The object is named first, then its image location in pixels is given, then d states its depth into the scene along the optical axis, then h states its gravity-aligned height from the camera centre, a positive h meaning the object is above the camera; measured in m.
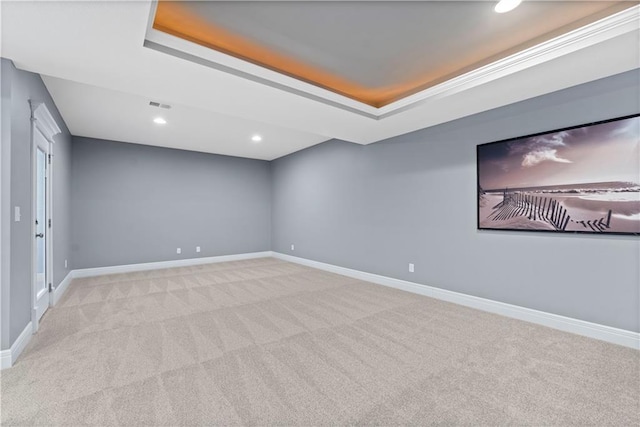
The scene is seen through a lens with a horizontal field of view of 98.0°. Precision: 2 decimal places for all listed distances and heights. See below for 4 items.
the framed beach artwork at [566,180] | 2.55 +0.33
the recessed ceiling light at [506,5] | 2.05 +1.55
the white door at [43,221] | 3.43 -0.14
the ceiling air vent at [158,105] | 3.82 +1.48
